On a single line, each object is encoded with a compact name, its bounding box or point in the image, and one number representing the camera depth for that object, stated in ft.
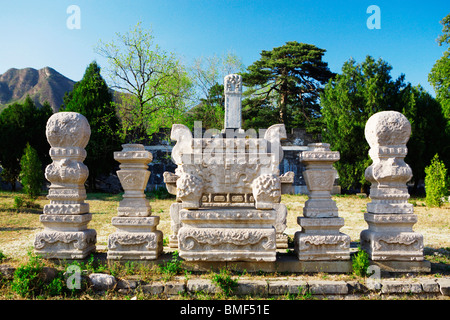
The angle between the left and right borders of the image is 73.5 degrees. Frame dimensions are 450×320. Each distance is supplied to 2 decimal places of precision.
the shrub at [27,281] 10.26
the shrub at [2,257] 13.40
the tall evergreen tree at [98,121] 49.57
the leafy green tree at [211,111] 67.41
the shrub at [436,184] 35.83
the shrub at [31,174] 35.60
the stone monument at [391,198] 11.85
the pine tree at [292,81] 63.67
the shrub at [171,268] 11.45
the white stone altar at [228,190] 11.52
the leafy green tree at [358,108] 47.06
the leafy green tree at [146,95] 50.42
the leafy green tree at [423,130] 46.24
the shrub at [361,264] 11.39
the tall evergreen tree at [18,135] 49.47
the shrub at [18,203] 31.71
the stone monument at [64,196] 12.13
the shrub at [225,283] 10.44
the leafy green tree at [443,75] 58.08
